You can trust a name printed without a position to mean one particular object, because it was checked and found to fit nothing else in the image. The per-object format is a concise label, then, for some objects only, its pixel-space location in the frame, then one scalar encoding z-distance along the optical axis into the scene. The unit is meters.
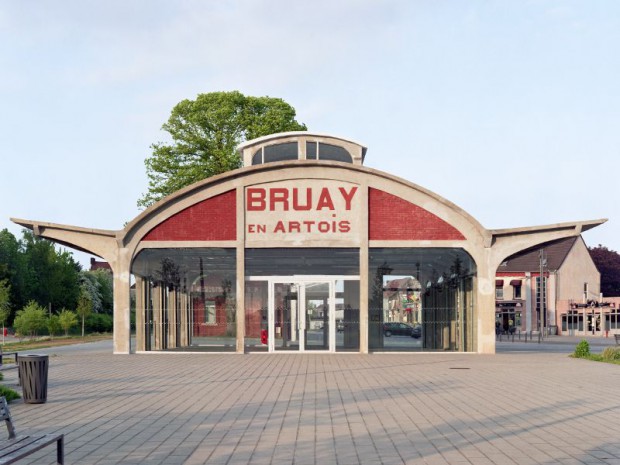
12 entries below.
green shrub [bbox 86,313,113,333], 67.44
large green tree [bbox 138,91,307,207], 53.72
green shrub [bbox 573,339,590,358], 29.38
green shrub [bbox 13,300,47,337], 50.41
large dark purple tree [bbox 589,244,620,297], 91.25
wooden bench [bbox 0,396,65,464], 6.94
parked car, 30.00
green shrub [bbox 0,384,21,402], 14.73
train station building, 29.70
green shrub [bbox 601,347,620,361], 27.52
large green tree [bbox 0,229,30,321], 77.81
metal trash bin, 14.38
